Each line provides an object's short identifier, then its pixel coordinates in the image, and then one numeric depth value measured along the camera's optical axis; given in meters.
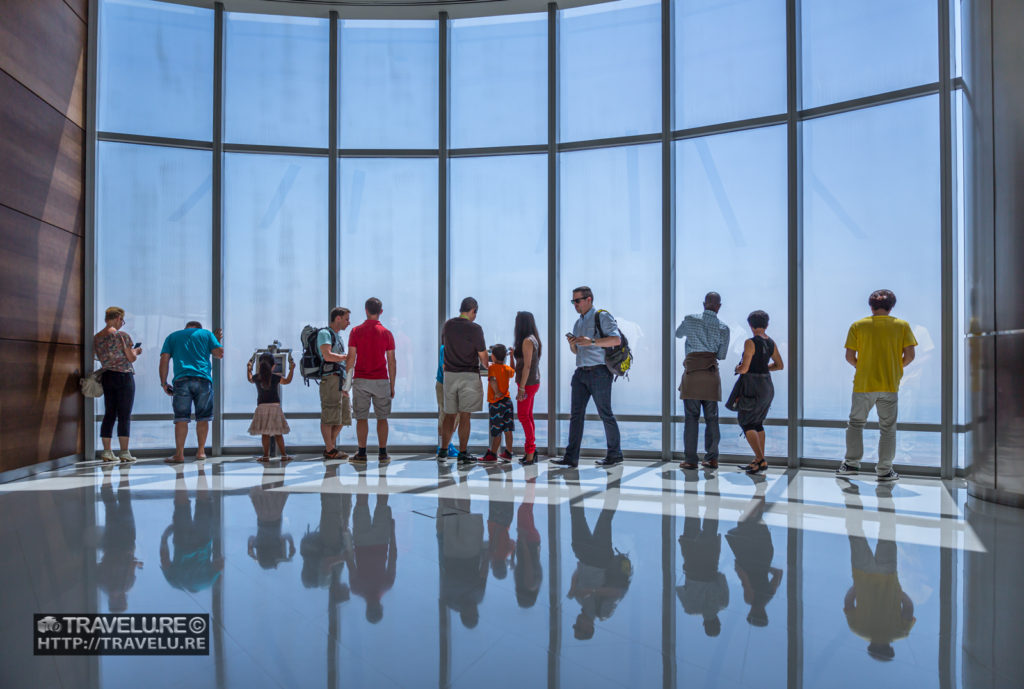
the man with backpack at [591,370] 6.21
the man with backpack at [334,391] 7.00
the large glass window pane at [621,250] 7.13
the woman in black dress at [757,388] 6.04
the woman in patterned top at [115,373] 6.59
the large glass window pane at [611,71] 7.23
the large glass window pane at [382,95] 7.71
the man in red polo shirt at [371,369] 6.66
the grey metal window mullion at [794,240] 6.39
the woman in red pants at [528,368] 6.53
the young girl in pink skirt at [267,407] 6.75
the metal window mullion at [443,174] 7.59
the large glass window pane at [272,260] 7.44
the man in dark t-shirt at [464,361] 6.52
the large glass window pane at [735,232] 6.57
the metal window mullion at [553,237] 7.36
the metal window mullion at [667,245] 6.98
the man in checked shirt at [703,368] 6.18
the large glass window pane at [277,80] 7.49
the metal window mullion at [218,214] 7.30
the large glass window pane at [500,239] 7.55
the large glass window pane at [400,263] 7.66
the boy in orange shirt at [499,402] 6.77
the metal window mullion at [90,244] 6.82
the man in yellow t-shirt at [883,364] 5.48
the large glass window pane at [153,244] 7.08
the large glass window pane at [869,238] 5.81
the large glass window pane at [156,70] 7.14
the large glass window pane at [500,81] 7.59
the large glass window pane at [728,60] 6.66
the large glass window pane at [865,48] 5.90
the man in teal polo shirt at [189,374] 6.77
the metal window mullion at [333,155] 7.57
